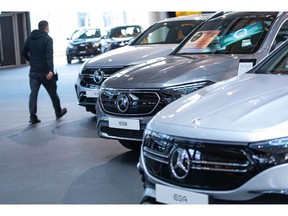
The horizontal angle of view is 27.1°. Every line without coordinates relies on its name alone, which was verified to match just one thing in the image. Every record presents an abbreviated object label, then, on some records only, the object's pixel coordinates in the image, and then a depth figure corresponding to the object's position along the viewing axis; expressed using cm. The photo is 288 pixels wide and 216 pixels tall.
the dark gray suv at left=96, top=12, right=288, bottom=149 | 604
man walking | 956
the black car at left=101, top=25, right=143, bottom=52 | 2103
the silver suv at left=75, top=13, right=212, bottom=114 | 877
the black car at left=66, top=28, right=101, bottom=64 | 2452
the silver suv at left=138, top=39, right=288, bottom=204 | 320
